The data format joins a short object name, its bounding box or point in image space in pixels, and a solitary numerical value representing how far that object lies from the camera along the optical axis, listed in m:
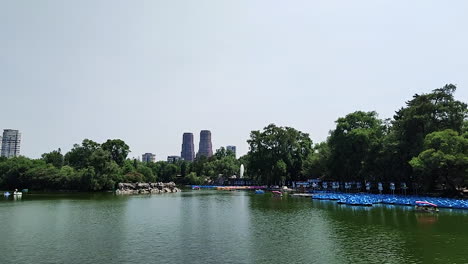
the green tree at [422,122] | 50.78
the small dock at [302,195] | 67.14
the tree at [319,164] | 74.56
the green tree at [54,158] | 113.88
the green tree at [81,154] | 93.70
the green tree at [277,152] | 93.69
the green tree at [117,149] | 98.19
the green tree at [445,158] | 42.47
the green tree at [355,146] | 59.84
